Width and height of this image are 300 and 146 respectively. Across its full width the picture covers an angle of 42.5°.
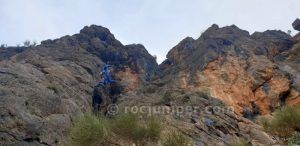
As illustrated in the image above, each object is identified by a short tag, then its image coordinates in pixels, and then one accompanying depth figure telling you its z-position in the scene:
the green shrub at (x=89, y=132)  19.53
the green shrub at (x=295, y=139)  22.43
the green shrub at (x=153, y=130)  20.69
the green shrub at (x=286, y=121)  25.52
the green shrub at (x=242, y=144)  24.59
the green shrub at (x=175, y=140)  19.77
